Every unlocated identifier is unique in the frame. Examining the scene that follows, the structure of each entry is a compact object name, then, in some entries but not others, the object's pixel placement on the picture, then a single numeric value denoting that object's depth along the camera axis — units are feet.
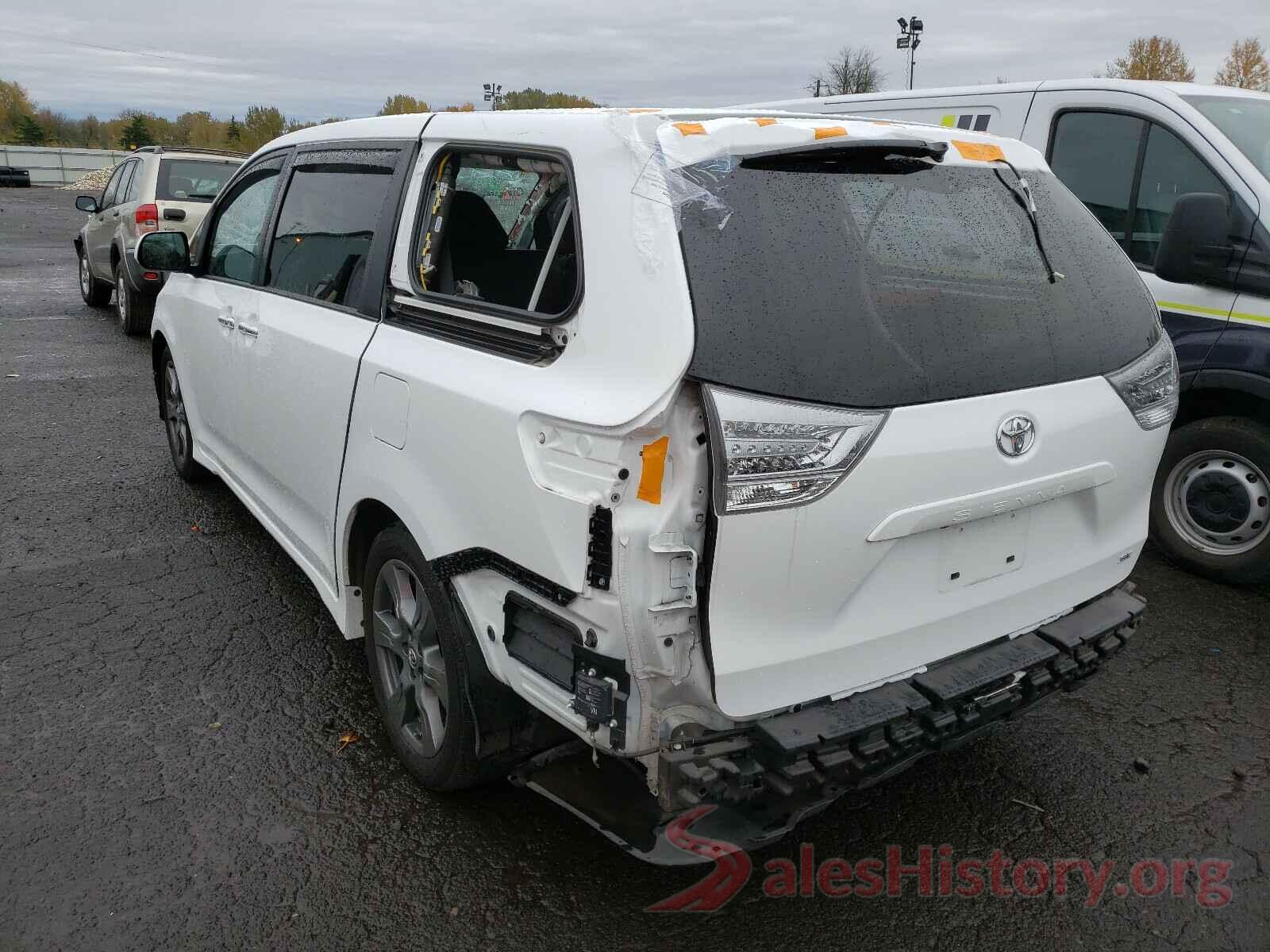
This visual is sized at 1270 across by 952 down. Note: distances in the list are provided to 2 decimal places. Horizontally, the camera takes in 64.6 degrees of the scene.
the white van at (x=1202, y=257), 14.35
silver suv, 33.04
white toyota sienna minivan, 6.89
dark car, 141.08
